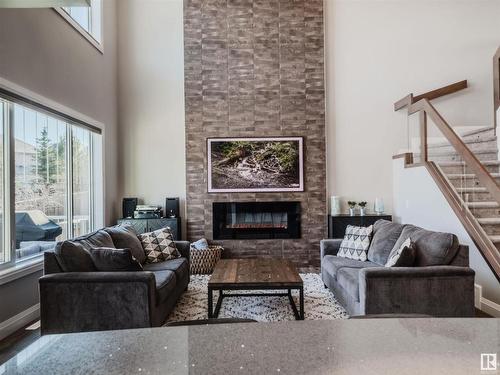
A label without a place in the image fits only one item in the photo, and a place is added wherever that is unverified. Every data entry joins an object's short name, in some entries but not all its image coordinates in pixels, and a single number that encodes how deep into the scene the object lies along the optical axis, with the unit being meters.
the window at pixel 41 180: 3.34
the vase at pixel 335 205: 5.75
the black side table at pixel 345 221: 5.55
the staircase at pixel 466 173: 3.42
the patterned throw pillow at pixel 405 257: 3.00
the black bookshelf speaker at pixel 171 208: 5.72
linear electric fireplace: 5.84
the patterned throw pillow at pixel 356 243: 4.07
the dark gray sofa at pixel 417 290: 2.79
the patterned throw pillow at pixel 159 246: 4.07
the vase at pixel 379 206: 5.80
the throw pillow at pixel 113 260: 2.93
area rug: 3.45
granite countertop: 0.84
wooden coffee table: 3.17
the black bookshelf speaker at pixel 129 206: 5.75
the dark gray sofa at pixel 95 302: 2.73
